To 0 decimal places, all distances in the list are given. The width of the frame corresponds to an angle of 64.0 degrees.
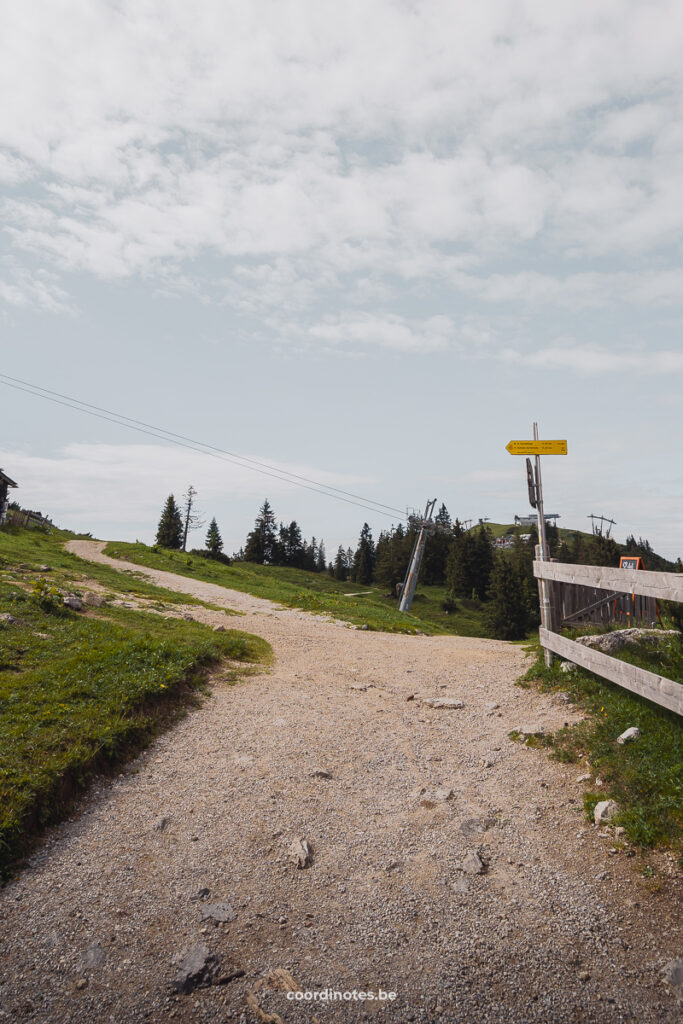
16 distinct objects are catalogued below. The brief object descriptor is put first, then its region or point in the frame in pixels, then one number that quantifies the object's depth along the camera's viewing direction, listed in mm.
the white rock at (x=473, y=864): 5250
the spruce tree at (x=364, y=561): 114250
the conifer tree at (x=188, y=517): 97000
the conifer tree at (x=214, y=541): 66562
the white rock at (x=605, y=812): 5707
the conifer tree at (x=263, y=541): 97438
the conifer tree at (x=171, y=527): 91250
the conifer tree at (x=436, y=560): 99312
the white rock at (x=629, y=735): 6723
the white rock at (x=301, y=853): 5465
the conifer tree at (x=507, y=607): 63438
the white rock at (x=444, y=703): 9889
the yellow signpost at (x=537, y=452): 11241
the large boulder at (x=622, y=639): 9367
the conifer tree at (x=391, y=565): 94312
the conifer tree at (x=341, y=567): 119250
